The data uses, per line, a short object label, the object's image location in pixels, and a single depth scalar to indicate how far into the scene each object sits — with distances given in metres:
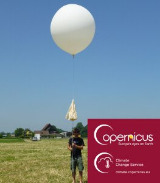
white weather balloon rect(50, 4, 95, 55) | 10.46
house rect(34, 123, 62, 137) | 146.38
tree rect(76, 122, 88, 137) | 122.11
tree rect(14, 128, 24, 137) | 132.12
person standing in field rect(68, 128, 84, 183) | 11.43
